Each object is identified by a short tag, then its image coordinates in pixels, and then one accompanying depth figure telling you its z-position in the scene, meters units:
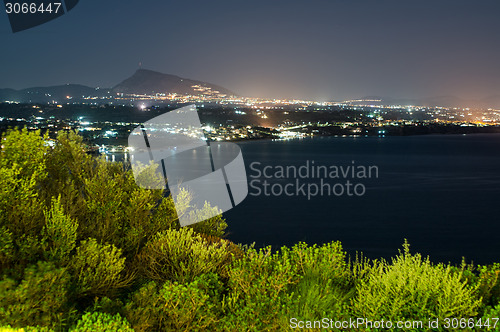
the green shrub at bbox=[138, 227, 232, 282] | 3.90
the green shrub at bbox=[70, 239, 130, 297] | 3.41
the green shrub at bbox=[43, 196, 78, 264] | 3.54
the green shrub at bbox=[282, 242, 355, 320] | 3.36
